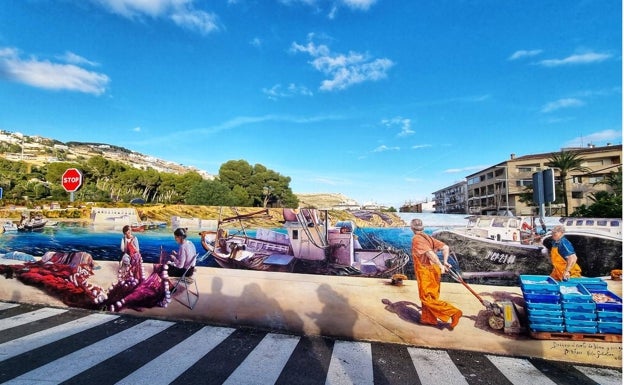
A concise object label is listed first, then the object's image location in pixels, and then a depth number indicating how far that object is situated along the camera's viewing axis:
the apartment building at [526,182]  34.09
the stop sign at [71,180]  7.26
